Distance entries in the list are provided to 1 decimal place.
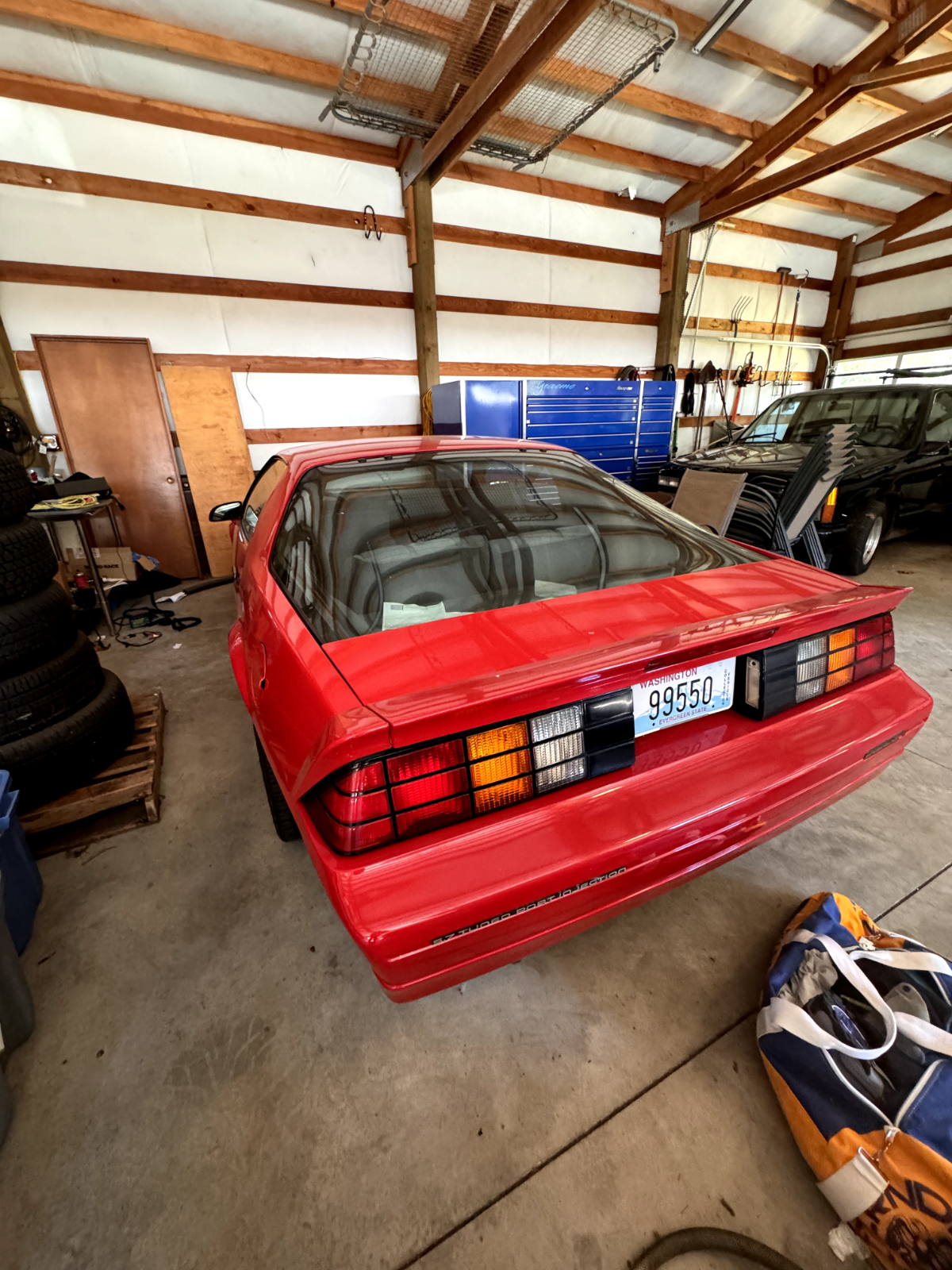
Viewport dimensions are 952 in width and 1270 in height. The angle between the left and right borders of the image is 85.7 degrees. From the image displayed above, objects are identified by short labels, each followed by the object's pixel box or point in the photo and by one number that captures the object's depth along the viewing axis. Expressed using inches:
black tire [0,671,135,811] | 69.4
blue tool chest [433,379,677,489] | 223.6
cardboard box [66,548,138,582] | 171.5
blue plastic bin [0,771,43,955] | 55.4
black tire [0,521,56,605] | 68.9
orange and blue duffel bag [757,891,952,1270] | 33.7
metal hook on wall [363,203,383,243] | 219.8
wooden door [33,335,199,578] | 184.7
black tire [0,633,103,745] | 69.2
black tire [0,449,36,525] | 70.3
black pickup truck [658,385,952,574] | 176.6
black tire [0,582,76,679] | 68.7
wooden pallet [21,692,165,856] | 70.6
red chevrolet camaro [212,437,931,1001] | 35.2
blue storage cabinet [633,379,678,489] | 273.0
